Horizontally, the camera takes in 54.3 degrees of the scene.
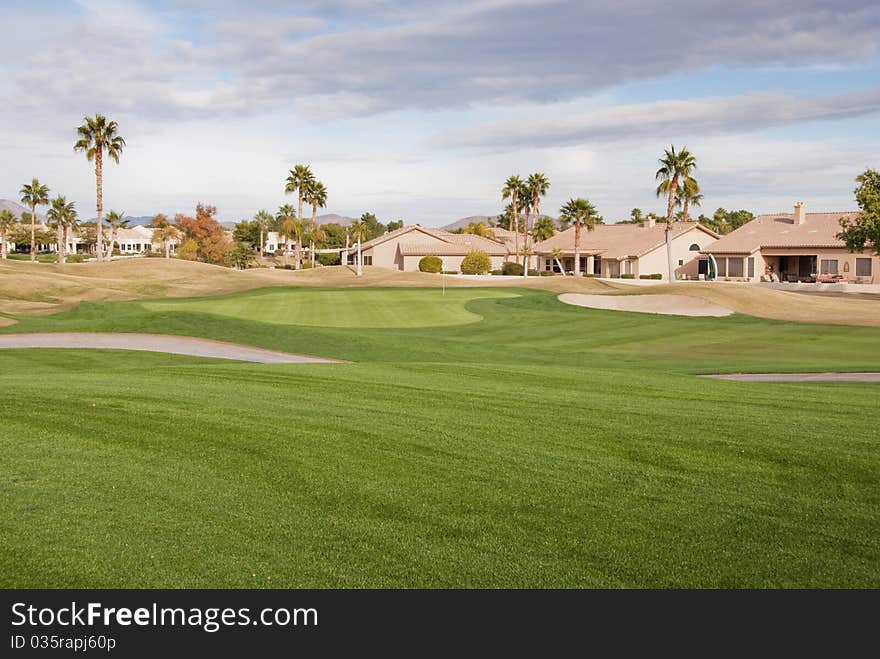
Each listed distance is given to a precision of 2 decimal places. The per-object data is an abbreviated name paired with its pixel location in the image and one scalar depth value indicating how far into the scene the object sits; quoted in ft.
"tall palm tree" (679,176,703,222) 248.32
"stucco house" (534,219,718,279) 282.97
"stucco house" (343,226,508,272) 322.14
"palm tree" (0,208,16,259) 412.77
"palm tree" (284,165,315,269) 336.49
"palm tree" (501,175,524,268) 316.60
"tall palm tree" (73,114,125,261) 251.80
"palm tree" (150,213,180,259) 434.10
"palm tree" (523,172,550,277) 312.91
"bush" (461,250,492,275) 299.17
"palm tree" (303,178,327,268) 340.39
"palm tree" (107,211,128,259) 394.23
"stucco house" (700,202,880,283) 228.43
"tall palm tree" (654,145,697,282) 248.93
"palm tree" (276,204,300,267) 343.44
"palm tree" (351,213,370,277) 245.86
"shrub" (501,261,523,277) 289.33
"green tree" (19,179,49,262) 383.86
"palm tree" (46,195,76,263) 387.14
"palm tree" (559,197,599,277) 277.85
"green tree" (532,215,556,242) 318.65
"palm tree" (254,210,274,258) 440.86
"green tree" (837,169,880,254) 168.96
